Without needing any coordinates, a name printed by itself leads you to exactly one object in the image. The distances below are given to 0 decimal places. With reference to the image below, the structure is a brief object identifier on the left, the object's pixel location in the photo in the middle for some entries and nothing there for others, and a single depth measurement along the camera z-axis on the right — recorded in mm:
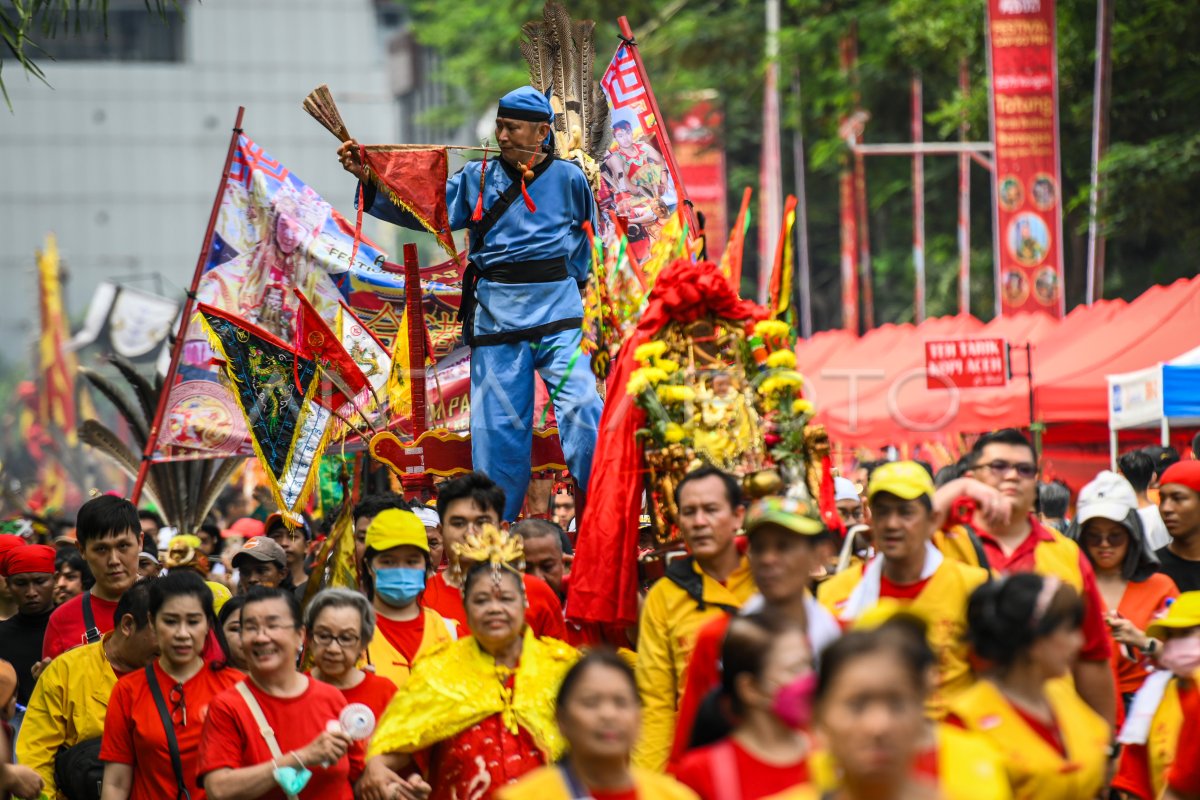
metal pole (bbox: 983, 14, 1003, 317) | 41582
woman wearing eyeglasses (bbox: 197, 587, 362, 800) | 11842
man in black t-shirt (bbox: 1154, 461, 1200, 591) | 15267
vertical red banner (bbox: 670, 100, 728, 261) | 64742
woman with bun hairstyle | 9463
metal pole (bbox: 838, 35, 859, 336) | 60526
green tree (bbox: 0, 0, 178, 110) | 16065
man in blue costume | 16727
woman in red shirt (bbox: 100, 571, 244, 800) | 13024
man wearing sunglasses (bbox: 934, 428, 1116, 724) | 11488
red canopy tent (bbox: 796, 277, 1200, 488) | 33666
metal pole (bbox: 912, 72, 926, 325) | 56431
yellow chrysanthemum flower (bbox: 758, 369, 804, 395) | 13633
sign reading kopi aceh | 33906
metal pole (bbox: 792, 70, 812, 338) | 60893
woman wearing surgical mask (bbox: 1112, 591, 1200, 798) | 11714
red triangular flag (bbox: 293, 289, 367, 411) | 18067
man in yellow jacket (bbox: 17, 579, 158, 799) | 14047
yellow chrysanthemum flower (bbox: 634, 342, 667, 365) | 13551
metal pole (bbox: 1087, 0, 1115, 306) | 40049
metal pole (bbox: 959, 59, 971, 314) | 52790
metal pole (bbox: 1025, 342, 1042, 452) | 28908
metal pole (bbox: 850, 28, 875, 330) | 56942
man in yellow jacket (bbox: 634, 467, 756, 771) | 11751
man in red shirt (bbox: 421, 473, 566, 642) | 13716
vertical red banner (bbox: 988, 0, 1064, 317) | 41254
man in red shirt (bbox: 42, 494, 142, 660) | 15719
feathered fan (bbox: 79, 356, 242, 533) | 27493
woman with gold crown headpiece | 12015
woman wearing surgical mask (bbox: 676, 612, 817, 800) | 9267
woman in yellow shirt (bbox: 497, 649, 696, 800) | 9380
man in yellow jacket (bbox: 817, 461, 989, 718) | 11157
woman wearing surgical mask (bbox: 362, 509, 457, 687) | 13769
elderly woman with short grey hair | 12865
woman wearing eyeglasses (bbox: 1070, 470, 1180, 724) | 14108
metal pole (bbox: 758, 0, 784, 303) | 59412
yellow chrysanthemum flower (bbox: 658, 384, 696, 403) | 13483
